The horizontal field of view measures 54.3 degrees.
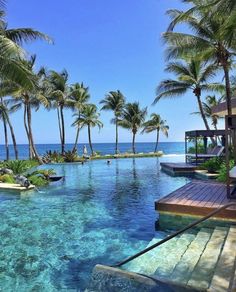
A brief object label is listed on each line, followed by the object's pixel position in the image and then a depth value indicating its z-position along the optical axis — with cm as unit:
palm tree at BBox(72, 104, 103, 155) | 2535
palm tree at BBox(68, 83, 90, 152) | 2341
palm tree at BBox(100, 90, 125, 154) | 2738
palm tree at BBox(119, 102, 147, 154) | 2736
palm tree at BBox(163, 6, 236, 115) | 1127
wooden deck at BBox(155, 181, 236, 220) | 504
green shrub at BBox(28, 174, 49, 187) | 1010
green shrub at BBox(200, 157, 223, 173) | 1117
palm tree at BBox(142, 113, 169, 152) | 2881
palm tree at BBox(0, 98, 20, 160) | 1816
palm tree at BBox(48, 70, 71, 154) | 2165
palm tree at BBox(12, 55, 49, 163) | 1767
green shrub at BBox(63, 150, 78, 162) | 2065
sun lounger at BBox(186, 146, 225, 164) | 1336
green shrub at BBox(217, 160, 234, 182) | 822
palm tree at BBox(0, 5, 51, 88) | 734
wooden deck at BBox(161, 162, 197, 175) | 1275
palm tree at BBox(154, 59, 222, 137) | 1591
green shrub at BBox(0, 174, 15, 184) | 1016
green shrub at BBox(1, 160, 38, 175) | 1279
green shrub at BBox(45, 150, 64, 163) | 2038
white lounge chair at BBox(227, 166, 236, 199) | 571
